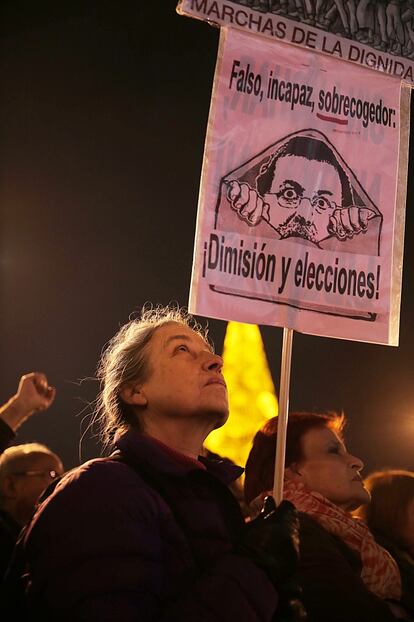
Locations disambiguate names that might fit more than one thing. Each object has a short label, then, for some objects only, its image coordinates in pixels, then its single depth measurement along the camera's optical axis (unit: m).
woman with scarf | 1.98
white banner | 2.56
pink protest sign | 2.41
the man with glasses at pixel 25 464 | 2.94
